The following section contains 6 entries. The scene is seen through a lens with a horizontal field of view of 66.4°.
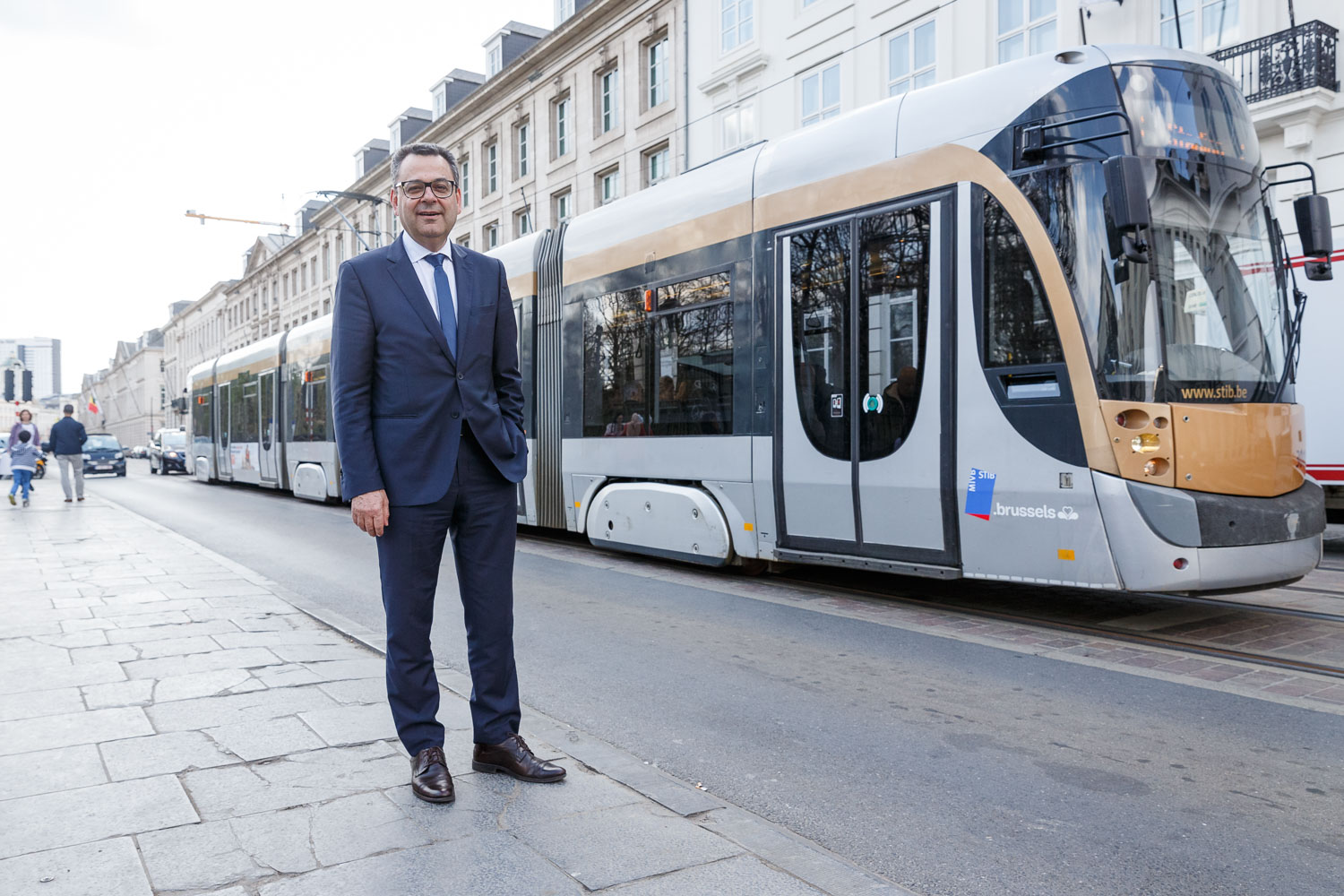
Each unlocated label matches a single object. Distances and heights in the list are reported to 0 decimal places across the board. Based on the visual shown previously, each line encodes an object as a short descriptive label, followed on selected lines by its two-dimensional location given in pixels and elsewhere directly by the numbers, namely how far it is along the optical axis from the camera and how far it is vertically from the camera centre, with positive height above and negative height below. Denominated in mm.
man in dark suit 3273 -35
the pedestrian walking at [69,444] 18359 -71
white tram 5645 +529
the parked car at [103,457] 34969 -590
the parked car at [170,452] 37875 -476
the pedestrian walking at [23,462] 18172 -378
